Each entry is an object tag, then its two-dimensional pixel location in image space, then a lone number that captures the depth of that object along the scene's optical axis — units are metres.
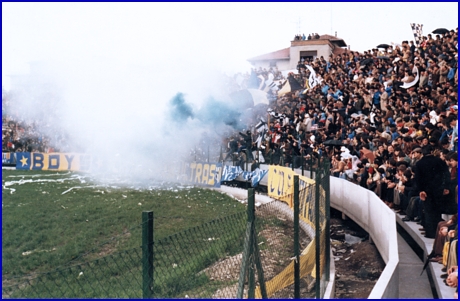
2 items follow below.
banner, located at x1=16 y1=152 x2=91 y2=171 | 28.45
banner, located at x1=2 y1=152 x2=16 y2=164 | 30.31
